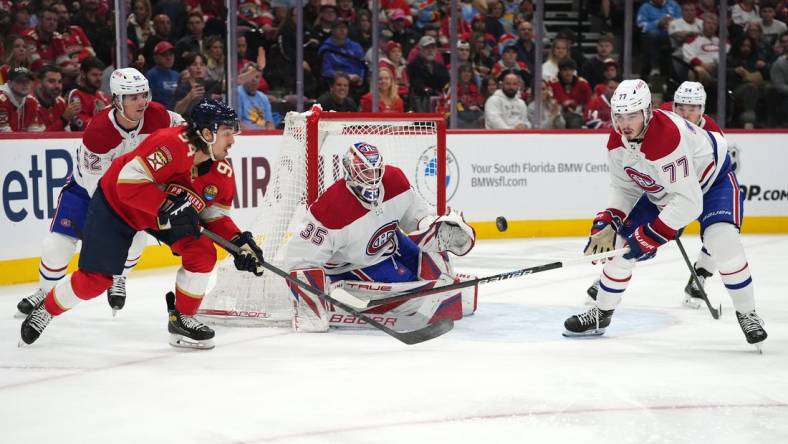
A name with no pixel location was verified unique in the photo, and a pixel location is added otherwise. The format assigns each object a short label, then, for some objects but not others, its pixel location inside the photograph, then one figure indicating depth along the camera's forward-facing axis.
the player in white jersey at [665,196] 7.66
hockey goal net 9.27
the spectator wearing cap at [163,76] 12.89
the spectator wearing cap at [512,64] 16.39
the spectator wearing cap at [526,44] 16.31
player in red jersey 7.39
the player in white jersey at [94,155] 8.95
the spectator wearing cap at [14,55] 11.41
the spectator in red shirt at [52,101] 11.71
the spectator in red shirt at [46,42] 11.70
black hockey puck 8.21
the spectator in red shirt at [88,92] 12.06
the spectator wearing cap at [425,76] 15.80
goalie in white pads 8.50
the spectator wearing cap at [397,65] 15.49
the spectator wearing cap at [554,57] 16.53
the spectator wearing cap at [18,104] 11.38
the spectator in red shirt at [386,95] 15.27
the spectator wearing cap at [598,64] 16.98
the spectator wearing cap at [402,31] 15.69
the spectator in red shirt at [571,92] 16.52
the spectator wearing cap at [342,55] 14.90
